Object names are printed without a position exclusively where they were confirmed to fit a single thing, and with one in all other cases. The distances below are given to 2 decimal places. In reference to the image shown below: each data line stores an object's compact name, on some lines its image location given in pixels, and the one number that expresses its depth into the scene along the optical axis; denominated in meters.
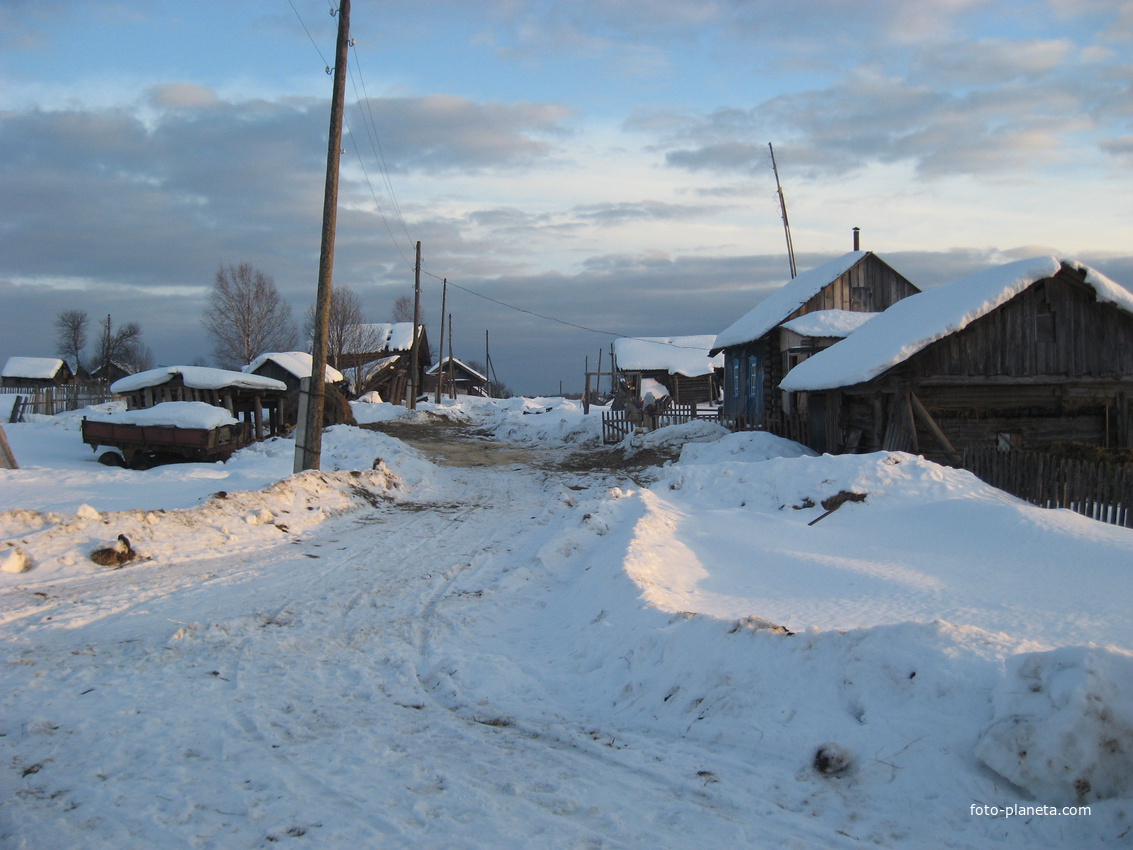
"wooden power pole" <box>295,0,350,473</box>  13.19
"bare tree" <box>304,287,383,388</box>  47.81
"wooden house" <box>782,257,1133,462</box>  14.12
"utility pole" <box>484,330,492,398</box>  78.44
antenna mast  34.22
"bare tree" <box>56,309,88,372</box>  77.62
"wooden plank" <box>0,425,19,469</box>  13.27
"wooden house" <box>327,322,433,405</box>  47.66
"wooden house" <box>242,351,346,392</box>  31.56
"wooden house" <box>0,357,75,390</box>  63.59
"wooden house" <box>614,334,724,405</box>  43.88
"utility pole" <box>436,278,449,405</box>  49.37
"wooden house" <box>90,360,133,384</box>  73.06
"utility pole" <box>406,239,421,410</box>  40.37
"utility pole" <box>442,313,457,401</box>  56.81
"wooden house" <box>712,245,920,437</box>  21.55
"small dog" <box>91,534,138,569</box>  7.78
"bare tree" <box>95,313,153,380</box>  73.88
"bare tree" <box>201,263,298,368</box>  50.50
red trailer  16.52
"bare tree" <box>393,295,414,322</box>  74.29
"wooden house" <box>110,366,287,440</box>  20.95
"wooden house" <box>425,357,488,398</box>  60.29
